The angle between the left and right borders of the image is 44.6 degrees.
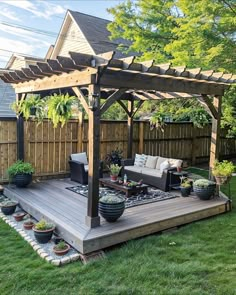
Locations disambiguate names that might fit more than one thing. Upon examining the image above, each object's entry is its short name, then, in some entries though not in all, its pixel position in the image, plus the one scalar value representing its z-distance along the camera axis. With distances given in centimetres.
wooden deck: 435
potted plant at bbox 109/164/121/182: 695
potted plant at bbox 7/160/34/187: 686
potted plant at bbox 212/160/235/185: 624
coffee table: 639
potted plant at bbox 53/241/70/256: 415
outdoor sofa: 709
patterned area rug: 604
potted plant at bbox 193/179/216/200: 623
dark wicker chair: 757
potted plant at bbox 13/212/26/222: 549
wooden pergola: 443
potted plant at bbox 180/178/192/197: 656
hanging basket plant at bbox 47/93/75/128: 568
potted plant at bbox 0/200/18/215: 572
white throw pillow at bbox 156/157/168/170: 776
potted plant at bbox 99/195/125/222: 467
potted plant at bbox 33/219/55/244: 443
